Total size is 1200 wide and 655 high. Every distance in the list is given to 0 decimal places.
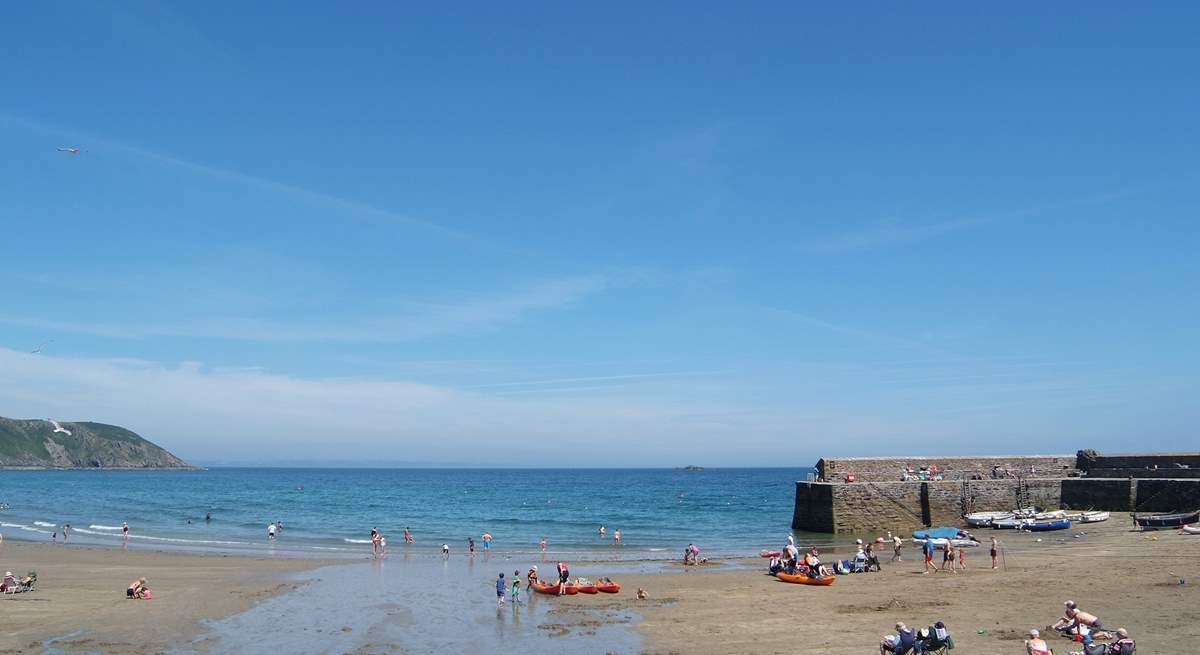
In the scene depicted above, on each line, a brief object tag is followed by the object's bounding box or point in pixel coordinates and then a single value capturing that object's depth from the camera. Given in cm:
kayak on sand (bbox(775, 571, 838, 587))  2878
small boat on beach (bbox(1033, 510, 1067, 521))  4374
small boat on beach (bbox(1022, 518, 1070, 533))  4303
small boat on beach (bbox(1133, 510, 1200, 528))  3928
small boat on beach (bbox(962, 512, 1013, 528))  4479
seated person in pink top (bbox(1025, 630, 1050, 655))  1515
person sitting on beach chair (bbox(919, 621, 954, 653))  1725
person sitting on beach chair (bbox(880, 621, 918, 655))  1727
